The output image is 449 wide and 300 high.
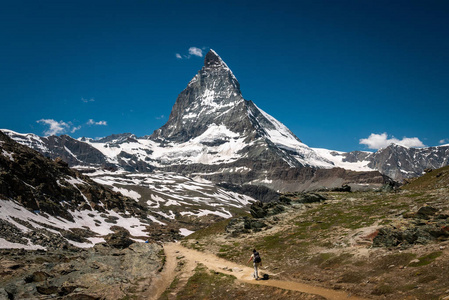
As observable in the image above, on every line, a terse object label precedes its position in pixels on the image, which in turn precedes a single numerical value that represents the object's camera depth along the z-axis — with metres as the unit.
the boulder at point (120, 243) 67.07
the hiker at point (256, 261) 28.38
